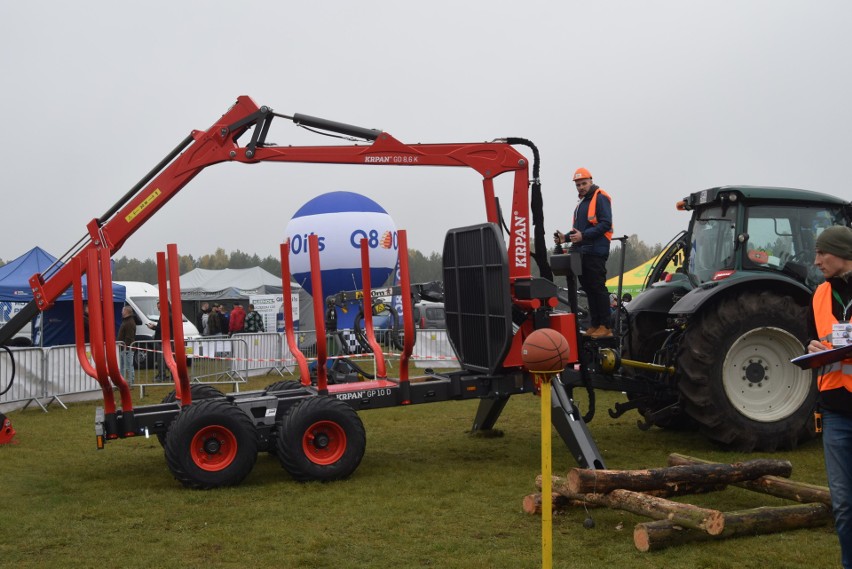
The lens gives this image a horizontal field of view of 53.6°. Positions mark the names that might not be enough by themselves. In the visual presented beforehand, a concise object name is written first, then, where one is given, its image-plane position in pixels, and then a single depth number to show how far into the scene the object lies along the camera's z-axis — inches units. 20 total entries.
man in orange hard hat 330.0
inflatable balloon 840.9
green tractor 325.7
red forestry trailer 289.1
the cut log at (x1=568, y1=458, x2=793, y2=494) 228.8
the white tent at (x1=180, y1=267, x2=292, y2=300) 1318.9
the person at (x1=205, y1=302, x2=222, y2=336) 921.5
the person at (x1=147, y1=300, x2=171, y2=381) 647.8
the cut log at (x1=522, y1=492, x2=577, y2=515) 240.8
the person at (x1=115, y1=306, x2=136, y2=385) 624.4
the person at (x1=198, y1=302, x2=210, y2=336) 985.1
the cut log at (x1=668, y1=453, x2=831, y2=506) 225.8
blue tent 761.6
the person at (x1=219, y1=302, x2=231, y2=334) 960.0
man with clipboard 157.9
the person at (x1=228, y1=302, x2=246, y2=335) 920.3
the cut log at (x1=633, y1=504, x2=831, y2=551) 205.6
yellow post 156.6
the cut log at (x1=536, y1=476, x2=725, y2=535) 207.2
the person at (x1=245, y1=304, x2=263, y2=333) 869.2
